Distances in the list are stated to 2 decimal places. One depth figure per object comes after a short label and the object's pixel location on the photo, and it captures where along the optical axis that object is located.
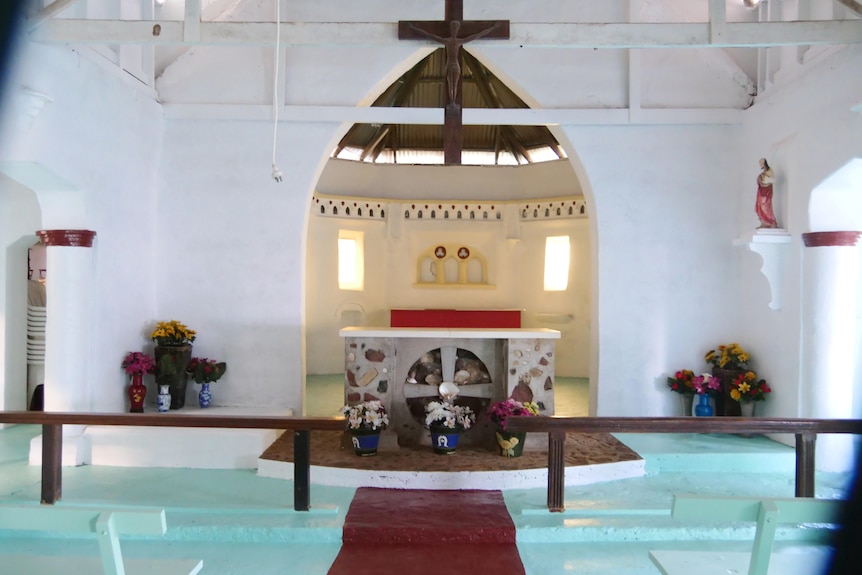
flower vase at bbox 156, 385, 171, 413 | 7.03
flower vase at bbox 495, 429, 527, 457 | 6.02
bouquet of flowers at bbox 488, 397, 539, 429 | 5.98
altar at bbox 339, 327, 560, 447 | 6.43
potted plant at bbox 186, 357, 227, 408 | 7.28
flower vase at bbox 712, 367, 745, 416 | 7.13
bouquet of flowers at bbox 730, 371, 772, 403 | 6.90
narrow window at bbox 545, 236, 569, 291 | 12.59
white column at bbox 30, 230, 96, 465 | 6.05
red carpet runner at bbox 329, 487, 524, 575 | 4.23
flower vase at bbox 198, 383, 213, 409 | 7.37
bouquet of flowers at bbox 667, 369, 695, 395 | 7.38
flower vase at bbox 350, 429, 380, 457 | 5.97
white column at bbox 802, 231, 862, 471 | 6.19
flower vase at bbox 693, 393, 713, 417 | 7.19
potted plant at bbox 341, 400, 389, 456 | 5.92
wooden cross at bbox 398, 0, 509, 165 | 5.23
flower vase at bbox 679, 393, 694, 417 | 7.59
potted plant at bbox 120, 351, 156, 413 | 6.76
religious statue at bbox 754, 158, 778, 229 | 6.71
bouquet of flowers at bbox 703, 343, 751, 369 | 7.29
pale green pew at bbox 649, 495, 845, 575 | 2.63
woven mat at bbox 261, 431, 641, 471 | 5.79
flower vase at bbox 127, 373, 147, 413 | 6.80
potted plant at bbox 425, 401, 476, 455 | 6.00
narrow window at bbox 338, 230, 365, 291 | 12.52
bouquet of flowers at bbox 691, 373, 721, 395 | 7.17
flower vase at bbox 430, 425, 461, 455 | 6.04
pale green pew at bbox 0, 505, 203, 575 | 2.51
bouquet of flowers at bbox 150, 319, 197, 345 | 7.10
